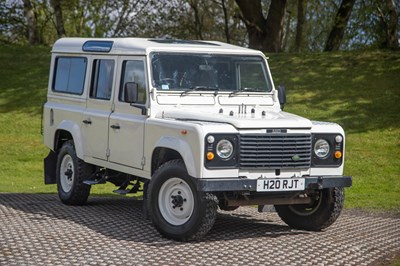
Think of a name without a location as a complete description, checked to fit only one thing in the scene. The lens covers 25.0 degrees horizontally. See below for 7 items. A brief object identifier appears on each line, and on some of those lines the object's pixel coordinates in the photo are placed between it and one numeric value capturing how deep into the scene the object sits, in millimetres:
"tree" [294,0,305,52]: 34156
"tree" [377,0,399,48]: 29719
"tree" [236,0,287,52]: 29859
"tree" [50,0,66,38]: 33125
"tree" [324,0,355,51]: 30719
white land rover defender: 9945
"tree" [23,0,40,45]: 33062
